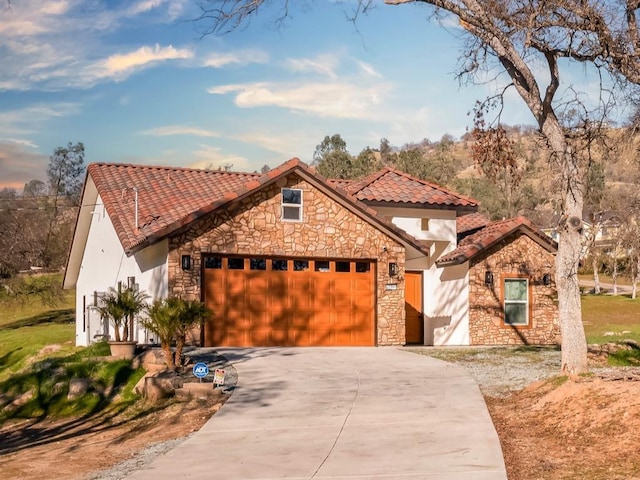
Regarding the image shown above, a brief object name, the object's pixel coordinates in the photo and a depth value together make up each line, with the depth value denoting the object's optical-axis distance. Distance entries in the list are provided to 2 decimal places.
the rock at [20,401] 16.44
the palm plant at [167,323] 15.05
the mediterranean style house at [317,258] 20.44
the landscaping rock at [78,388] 15.71
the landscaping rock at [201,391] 13.39
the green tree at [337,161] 57.88
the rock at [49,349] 21.19
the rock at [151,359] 15.81
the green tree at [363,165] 57.06
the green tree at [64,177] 73.46
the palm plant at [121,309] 17.09
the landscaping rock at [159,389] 13.91
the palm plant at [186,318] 15.16
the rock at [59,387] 16.17
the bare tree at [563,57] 12.15
